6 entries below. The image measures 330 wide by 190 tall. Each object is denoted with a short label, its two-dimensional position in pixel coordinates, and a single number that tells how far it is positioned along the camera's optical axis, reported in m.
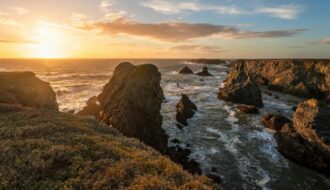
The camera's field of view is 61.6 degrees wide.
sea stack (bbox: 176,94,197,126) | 45.07
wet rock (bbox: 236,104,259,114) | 51.22
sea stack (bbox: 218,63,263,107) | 59.45
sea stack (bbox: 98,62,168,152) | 34.34
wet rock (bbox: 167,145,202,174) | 29.46
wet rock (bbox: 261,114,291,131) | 41.16
